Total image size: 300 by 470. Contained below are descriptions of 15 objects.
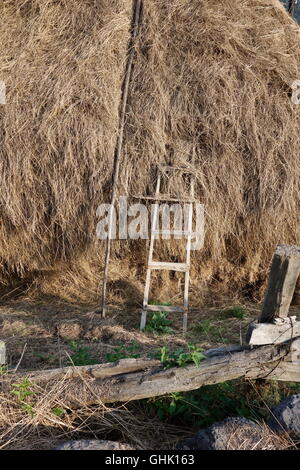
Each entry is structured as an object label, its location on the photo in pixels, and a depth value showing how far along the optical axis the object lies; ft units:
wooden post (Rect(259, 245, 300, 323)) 11.42
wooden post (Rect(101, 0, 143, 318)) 19.02
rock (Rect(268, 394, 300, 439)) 10.62
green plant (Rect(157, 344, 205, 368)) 11.51
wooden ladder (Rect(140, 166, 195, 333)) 18.57
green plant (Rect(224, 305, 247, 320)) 19.51
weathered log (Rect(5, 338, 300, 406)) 11.25
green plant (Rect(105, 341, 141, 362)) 13.65
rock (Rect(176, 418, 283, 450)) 10.18
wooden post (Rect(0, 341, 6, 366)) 12.17
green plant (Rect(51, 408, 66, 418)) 11.08
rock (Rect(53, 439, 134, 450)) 9.90
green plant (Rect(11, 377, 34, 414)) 10.98
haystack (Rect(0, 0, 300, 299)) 19.24
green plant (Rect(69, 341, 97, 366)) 13.84
